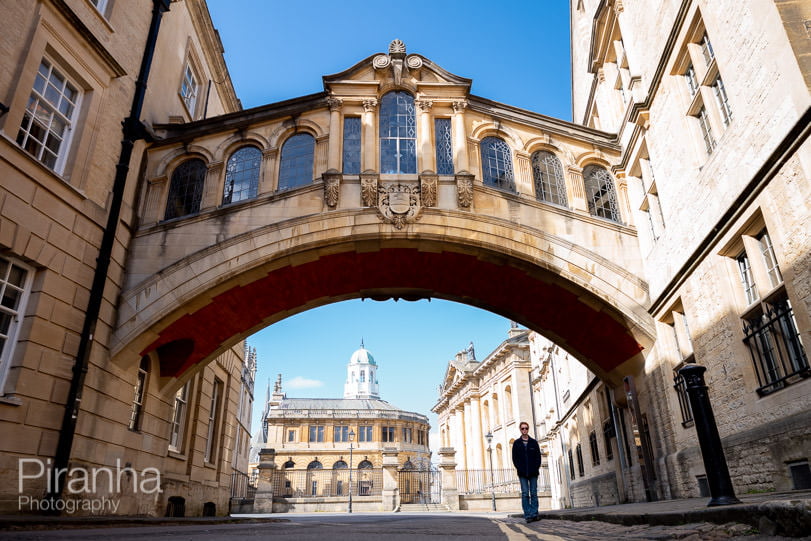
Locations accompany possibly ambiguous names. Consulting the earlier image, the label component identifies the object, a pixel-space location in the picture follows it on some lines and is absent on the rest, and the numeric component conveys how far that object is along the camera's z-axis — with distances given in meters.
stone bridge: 12.27
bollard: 4.73
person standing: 9.44
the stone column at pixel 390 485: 26.86
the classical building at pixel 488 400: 42.28
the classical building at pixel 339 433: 67.06
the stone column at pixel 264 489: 23.62
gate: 30.33
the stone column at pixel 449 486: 28.28
